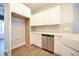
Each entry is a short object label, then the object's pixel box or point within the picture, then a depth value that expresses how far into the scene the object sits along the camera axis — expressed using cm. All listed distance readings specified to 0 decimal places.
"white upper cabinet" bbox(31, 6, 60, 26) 189
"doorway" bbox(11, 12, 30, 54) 181
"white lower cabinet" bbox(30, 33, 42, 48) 199
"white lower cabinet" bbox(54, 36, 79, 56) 169
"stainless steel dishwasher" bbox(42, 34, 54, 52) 208
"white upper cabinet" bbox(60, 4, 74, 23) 178
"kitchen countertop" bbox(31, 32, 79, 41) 171
